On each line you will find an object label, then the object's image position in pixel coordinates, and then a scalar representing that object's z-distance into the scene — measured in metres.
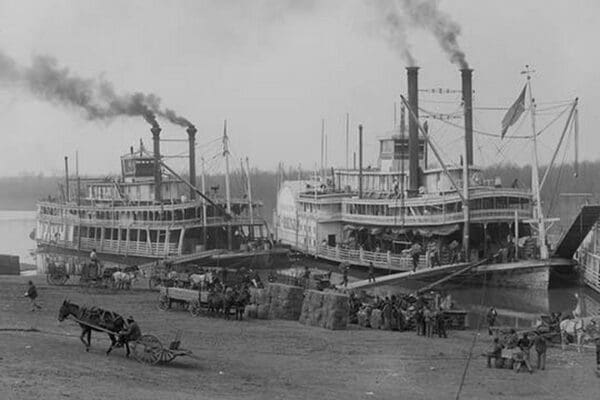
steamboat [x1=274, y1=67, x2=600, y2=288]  43.28
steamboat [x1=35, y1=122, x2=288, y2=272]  54.50
